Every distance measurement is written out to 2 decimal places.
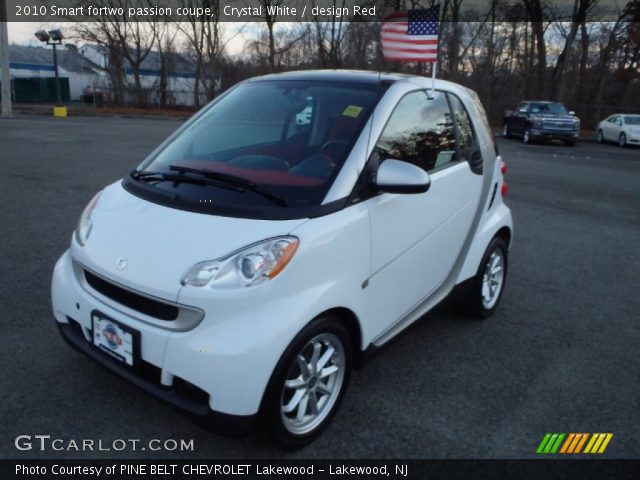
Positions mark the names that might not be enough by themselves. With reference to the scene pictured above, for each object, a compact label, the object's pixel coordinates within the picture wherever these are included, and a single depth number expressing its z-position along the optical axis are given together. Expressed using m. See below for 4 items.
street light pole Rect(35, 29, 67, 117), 27.94
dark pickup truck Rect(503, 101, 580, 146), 21.66
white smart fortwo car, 2.32
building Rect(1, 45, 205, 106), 39.78
